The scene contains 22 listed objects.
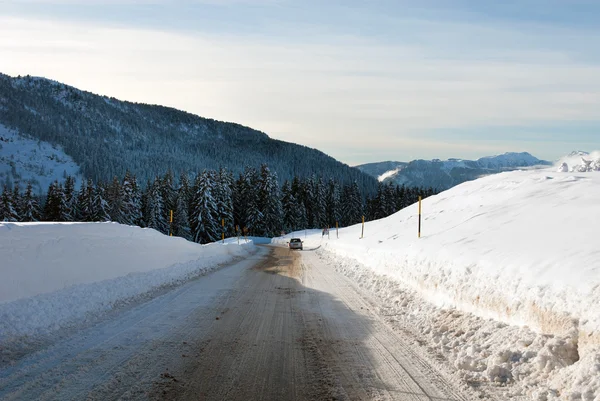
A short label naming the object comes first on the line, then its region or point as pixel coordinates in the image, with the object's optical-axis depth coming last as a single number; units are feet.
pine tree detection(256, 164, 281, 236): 262.67
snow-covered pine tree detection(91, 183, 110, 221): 212.23
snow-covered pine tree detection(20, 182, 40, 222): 209.05
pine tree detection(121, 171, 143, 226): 217.36
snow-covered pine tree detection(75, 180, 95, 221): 215.72
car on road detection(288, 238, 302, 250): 147.64
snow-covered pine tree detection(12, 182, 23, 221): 203.72
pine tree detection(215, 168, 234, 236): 241.96
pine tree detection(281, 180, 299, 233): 289.33
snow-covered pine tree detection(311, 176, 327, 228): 311.47
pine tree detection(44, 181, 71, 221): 210.59
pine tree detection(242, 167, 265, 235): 262.88
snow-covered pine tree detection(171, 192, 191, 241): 239.09
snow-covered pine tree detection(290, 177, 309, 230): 293.80
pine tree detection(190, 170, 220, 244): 220.84
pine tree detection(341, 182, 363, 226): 333.21
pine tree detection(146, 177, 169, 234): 232.32
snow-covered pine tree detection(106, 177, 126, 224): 216.54
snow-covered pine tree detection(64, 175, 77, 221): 217.75
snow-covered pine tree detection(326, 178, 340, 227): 323.57
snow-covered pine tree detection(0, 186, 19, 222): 192.85
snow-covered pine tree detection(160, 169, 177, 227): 242.37
